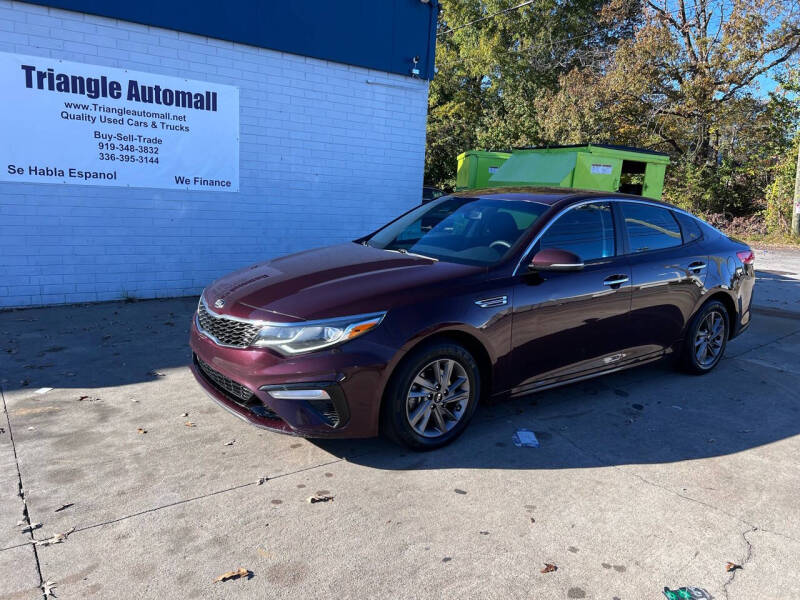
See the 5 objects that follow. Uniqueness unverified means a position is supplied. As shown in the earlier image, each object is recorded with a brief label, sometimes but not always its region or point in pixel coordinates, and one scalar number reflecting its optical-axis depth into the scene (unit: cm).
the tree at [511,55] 2598
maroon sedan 329
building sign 665
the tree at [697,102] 1967
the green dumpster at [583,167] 1008
